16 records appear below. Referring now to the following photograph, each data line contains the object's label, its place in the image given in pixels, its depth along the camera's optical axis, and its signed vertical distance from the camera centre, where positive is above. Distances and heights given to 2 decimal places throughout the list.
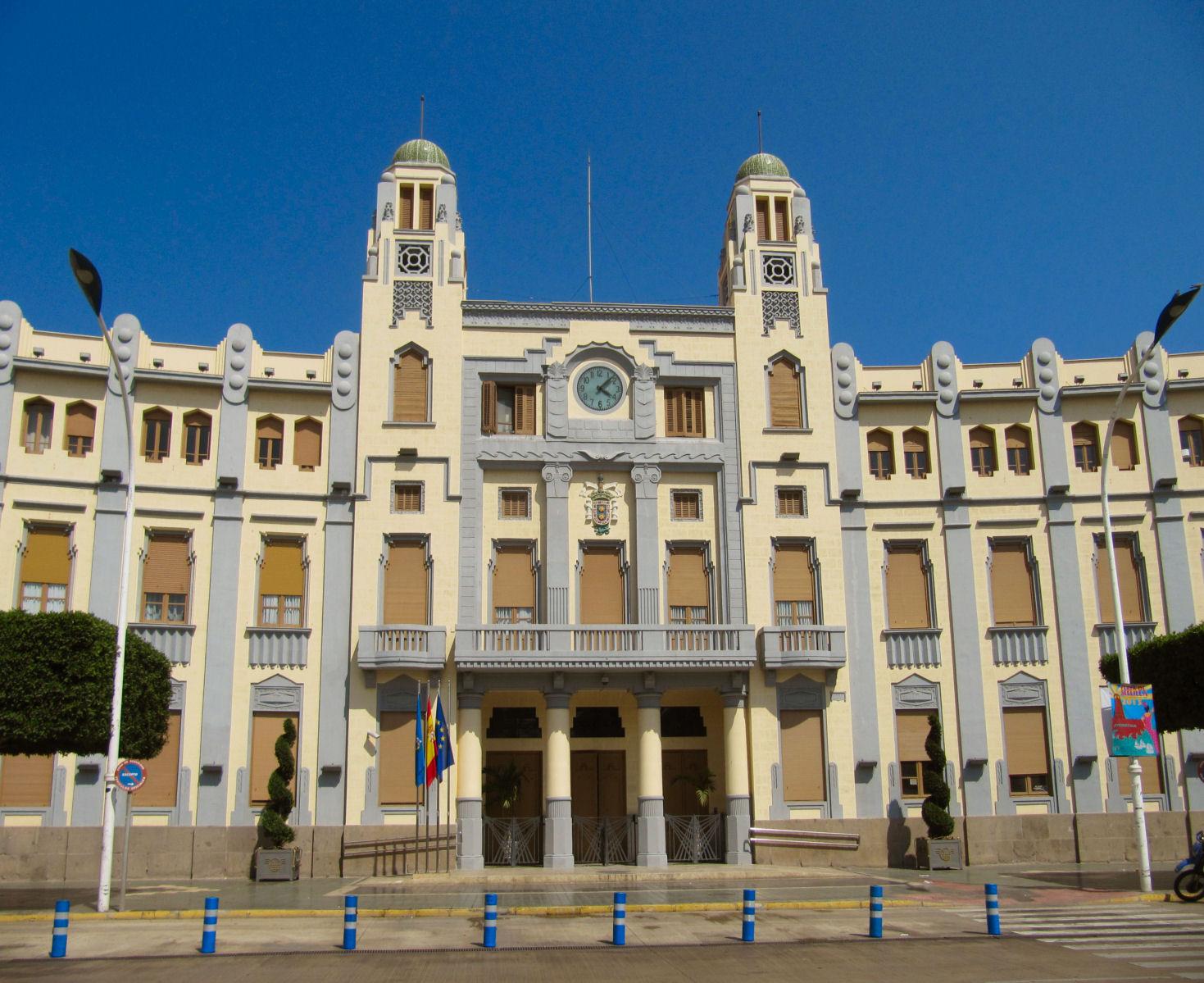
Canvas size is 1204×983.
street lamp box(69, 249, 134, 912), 24.89 +1.55
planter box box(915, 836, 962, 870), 33.66 -2.58
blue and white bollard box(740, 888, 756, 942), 20.42 -2.60
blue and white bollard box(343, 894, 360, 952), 19.78 -2.45
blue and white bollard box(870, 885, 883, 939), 20.70 -2.61
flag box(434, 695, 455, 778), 32.44 +0.68
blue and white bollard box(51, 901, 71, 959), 19.09 -2.52
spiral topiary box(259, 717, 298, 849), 32.69 -0.83
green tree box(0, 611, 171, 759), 25.47 +1.96
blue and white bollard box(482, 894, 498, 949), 19.59 -2.55
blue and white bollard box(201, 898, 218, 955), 19.53 -2.54
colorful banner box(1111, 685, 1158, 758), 28.19 +0.87
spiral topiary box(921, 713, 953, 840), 33.78 -0.84
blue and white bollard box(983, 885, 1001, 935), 21.00 -2.58
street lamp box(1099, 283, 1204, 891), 26.95 +4.42
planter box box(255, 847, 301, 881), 32.31 -2.48
